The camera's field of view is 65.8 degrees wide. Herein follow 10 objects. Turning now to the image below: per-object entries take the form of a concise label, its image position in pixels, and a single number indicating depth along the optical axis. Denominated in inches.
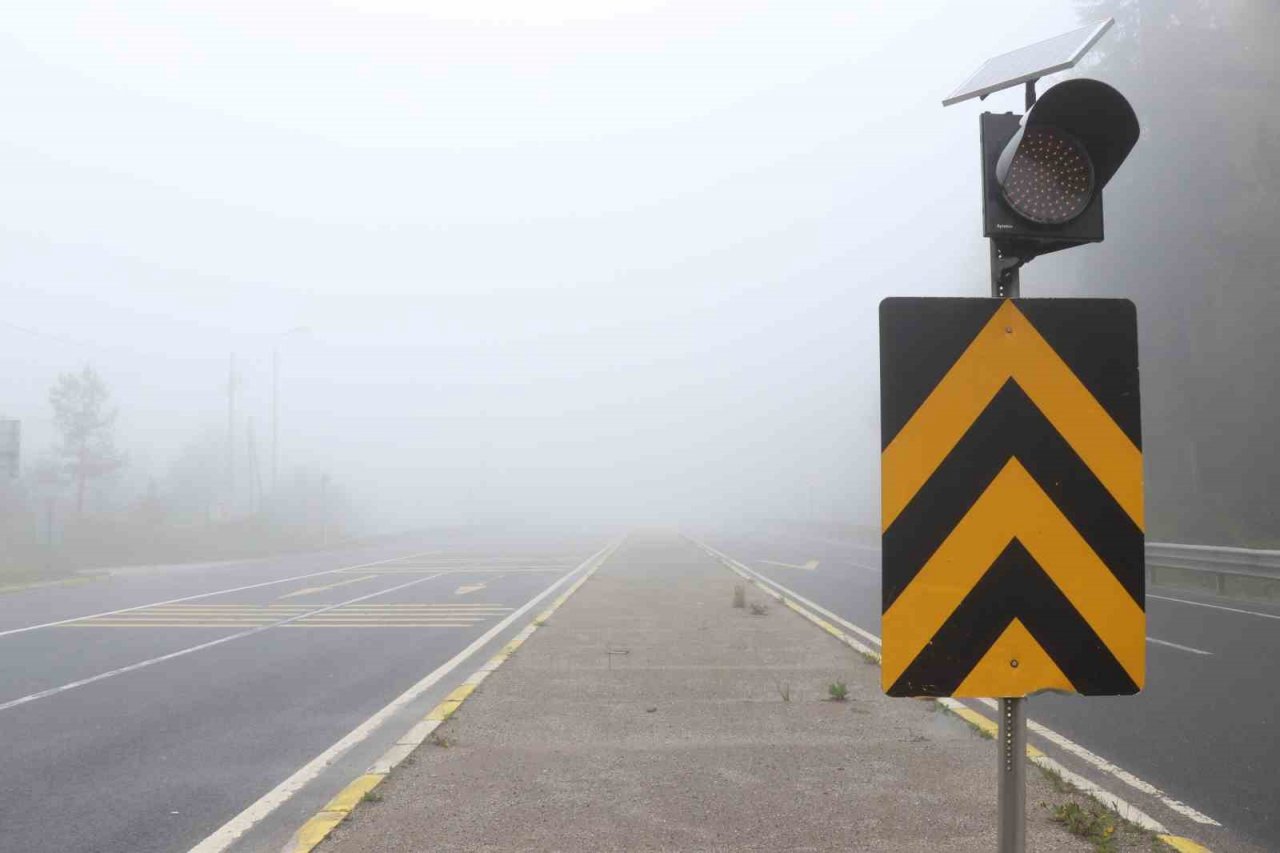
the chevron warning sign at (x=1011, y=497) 109.8
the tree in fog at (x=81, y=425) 2294.5
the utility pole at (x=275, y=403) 1845.5
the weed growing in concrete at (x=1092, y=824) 183.0
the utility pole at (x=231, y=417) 1956.2
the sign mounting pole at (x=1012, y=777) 106.8
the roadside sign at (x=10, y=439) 1109.7
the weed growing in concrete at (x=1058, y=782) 218.1
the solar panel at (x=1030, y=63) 122.3
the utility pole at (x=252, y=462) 1882.4
